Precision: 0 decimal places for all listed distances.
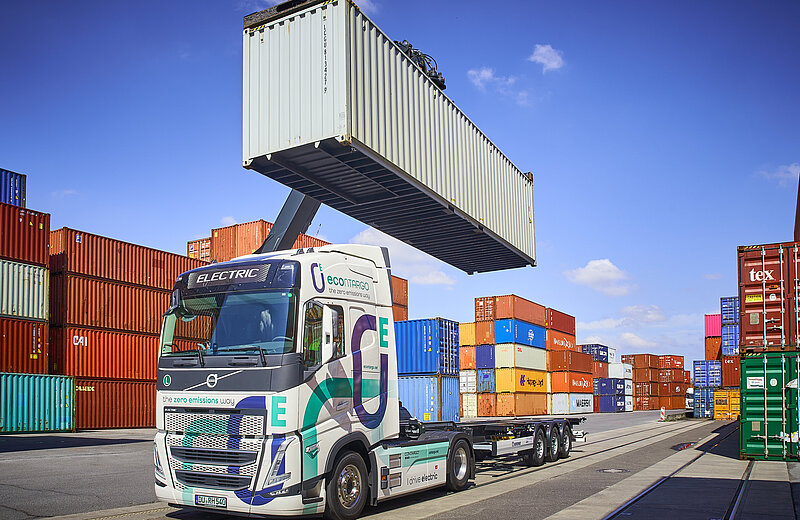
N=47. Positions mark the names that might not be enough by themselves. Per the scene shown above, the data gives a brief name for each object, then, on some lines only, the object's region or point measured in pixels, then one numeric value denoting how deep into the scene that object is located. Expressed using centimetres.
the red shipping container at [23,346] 2461
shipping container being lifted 1027
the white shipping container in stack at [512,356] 4434
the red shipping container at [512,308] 4491
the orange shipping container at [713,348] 6450
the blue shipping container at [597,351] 7494
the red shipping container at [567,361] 5225
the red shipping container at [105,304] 2730
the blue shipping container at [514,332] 4478
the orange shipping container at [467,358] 4609
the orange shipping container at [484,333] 4512
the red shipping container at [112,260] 2755
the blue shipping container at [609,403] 7188
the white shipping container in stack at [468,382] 4564
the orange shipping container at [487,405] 4428
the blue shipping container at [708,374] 6291
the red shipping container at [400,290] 3527
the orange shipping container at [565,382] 5306
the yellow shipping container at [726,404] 4753
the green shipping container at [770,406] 1588
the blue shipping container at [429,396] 2180
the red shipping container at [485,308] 4581
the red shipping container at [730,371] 4969
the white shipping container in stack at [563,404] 5338
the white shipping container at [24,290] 2481
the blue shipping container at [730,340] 5319
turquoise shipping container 2408
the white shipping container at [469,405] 4534
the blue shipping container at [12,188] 2636
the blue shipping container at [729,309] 5716
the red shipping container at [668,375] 8394
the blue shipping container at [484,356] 4484
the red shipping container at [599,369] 7255
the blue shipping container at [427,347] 2223
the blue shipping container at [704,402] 5694
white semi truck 791
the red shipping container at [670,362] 8488
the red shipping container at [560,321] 5307
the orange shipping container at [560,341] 5240
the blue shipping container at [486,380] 4459
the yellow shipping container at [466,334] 4638
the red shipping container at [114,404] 2744
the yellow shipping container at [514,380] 4400
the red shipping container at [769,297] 1620
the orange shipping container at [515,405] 4375
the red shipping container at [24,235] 2506
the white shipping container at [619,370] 7665
